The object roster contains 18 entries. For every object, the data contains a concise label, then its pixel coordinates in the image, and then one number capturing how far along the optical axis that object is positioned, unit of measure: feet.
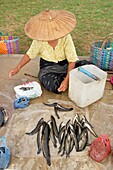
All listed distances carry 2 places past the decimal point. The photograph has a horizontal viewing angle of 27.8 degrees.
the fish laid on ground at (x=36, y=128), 6.82
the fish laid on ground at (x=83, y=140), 6.42
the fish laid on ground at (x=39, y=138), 6.36
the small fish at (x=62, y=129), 6.80
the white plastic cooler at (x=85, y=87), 7.32
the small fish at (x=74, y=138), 6.39
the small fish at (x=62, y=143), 6.33
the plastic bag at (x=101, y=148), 5.86
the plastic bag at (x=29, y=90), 8.06
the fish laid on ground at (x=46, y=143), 6.13
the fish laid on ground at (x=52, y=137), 6.50
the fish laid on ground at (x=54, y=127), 6.78
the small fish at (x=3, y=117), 7.13
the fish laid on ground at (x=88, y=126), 6.85
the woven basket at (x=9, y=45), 10.63
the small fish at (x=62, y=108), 7.68
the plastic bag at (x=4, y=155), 5.66
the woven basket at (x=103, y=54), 9.29
